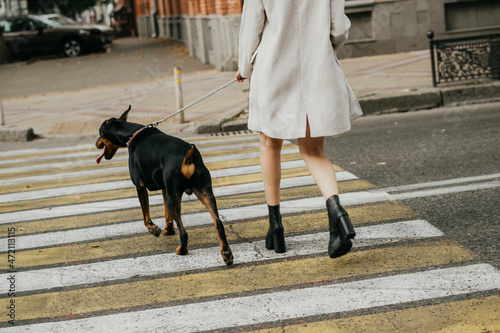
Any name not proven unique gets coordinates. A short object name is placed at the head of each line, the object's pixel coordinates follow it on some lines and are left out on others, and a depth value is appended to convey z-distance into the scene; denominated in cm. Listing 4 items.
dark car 2742
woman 391
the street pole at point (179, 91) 1134
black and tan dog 414
